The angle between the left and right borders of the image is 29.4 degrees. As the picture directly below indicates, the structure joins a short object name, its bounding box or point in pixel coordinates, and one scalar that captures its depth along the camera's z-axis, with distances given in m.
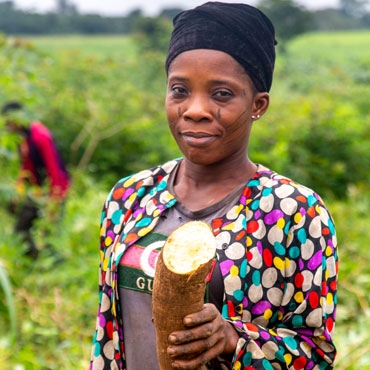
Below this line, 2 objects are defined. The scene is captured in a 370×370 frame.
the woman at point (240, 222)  1.57
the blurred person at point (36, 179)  5.04
